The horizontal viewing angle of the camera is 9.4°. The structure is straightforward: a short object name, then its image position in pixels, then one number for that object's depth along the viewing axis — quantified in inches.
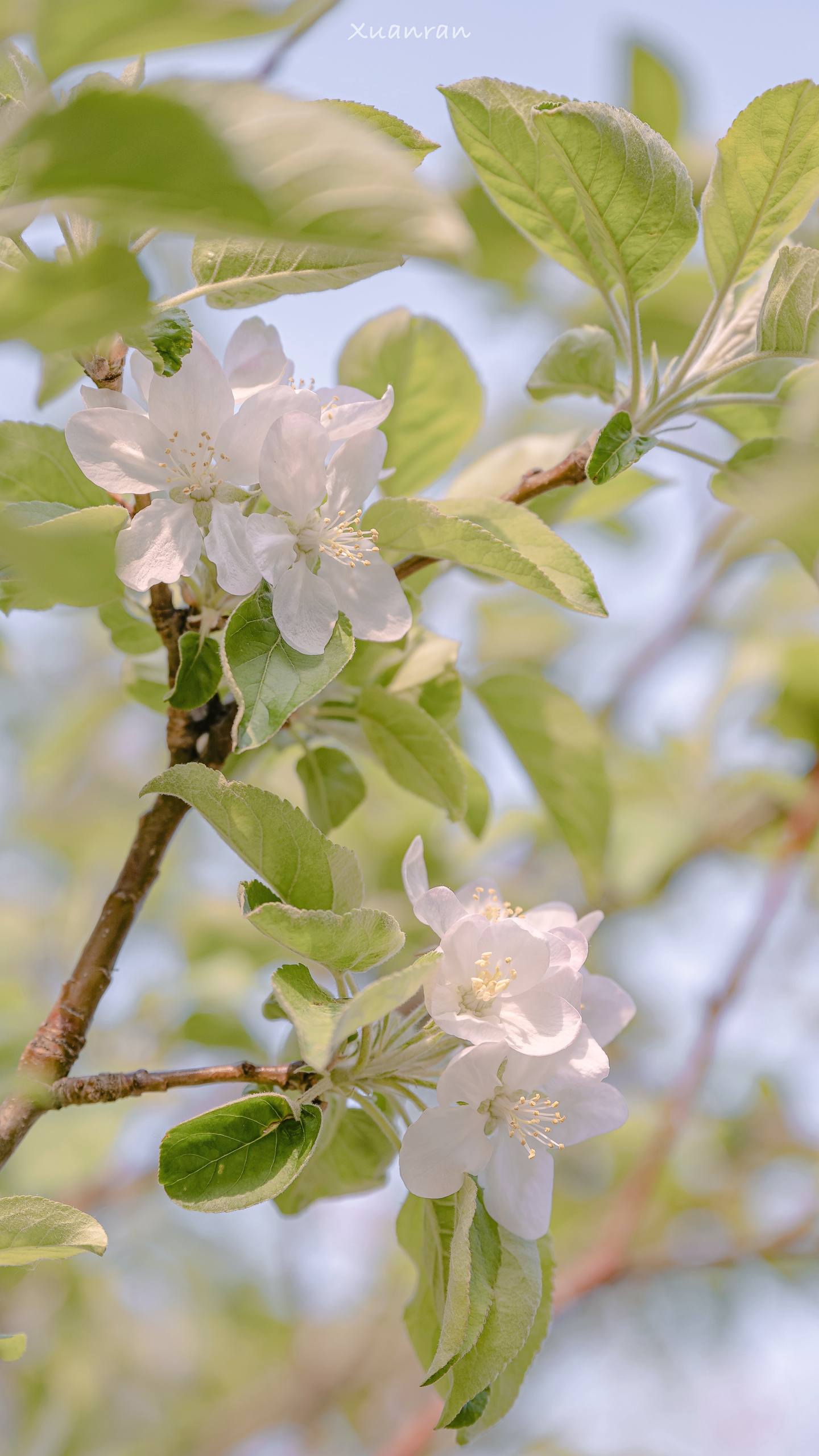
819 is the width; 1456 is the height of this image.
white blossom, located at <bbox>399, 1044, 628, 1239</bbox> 35.8
